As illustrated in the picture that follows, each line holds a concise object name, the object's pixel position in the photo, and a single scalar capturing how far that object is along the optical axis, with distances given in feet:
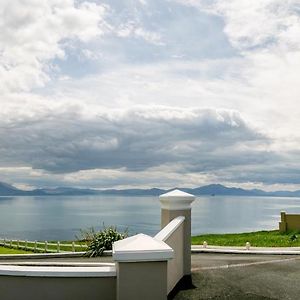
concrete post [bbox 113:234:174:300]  15.93
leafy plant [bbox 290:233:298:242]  58.53
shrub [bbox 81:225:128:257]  44.75
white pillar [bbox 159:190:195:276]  23.56
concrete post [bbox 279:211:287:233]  75.08
